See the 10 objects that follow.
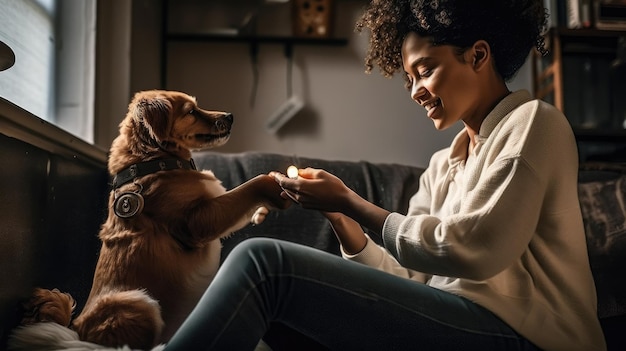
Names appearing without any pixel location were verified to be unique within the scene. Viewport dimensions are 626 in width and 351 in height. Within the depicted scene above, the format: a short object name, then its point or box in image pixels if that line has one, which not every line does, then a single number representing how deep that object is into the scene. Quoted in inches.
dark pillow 57.4
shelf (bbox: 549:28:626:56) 85.5
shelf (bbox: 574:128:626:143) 84.7
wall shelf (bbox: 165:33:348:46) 94.5
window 58.5
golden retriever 38.8
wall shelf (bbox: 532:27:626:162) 85.6
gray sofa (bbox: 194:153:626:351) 57.5
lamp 38.9
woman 32.6
